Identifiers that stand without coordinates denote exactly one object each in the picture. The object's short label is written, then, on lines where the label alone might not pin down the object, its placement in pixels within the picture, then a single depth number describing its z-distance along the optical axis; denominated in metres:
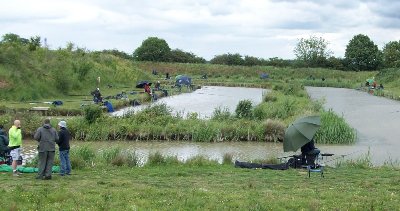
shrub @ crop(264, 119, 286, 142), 27.27
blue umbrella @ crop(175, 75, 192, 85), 64.89
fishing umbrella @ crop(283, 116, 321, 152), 18.09
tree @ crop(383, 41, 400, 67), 108.38
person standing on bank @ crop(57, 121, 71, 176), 16.08
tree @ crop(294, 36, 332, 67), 136.62
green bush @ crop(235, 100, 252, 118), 31.48
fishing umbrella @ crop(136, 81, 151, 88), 56.22
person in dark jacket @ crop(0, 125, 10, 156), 17.31
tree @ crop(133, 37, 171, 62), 115.54
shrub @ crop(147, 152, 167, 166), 18.89
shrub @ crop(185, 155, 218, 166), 18.83
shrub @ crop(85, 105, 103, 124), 27.29
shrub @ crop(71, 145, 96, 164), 19.08
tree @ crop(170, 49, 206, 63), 115.62
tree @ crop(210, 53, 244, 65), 117.50
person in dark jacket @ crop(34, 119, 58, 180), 15.10
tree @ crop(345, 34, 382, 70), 115.25
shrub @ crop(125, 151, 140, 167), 18.51
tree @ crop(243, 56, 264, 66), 118.12
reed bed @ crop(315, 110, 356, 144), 26.48
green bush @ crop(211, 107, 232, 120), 30.64
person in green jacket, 16.10
